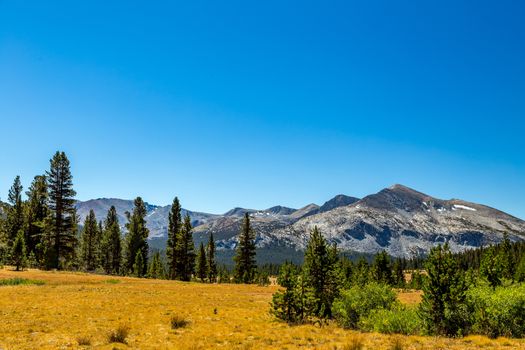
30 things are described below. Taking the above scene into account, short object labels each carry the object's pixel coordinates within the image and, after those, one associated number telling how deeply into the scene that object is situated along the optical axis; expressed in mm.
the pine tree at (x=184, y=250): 72312
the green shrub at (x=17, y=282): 37250
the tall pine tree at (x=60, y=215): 54500
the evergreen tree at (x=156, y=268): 93688
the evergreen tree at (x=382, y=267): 91825
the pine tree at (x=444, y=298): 26062
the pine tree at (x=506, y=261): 60716
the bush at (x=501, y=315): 24812
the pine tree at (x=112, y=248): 86188
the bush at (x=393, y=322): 24438
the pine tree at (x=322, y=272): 33125
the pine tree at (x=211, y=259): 93369
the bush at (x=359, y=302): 29422
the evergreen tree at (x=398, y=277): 102531
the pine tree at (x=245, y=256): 75062
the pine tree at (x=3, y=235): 67312
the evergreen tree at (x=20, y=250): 51094
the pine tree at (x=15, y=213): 72625
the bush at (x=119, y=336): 18766
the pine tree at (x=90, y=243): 90262
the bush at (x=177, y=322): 23319
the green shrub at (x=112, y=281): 45775
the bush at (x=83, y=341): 17812
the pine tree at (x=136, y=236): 78875
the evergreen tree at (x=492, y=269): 47531
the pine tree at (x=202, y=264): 93938
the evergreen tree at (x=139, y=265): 76312
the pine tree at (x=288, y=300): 27609
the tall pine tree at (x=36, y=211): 66062
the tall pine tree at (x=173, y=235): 72312
